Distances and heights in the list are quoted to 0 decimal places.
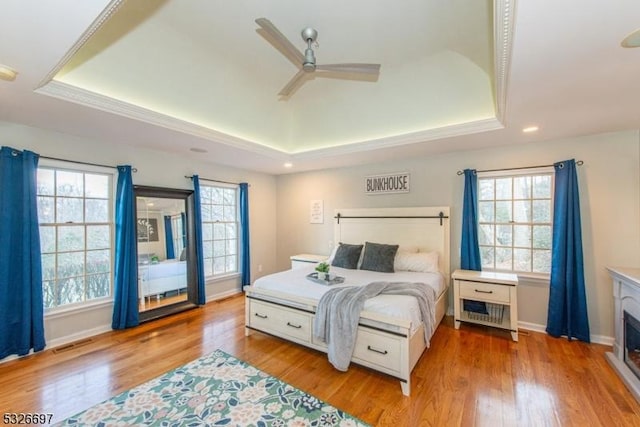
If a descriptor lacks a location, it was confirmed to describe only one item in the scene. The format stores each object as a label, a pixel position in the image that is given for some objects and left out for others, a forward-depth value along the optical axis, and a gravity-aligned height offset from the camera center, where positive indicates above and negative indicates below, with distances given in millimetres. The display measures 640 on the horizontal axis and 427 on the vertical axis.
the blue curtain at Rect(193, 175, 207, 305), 4426 -425
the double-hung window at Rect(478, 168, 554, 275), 3537 -141
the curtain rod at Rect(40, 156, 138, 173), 3088 +644
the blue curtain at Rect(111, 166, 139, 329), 3555 -576
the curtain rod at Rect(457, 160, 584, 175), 3273 +545
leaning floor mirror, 3936 -569
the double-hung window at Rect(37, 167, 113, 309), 3145 -229
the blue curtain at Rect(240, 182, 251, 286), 5195 -335
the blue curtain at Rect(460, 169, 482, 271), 3764 -217
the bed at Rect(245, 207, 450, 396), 2354 -892
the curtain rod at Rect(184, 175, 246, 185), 4408 +586
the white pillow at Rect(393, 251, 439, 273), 3736 -710
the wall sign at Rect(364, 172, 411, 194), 4434 +474
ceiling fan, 2000 +1237
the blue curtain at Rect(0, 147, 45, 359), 2744 -410
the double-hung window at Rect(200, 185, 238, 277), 4809 -276
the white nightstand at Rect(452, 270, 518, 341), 3199 -1048
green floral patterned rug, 1976 -1493
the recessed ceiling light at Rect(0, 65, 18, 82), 1869 +1007
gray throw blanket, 2512 -968
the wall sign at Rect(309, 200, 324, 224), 5359 +7
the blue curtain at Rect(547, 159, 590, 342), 3168 -664
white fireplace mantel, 2374 -945
